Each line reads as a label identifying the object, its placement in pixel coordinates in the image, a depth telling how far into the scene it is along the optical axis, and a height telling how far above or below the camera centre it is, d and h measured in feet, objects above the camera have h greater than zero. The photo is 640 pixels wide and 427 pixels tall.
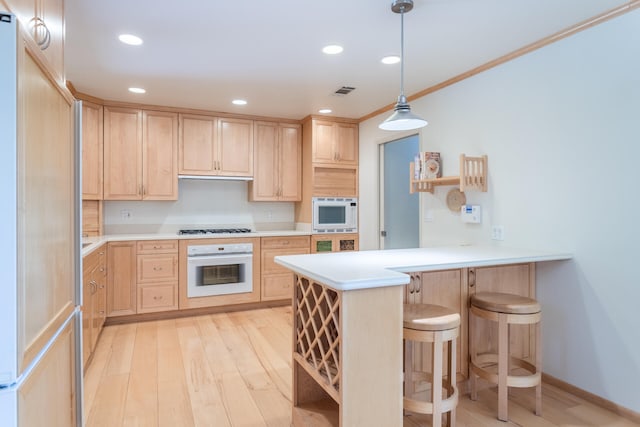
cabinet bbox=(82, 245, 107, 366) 9.07 -2.50
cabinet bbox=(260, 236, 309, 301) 14.85 -2.44
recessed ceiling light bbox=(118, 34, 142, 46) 8.40 +3.76
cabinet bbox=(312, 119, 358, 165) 15.64 +2.71
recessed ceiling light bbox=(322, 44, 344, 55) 8.89 +3.77
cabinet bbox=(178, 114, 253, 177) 14.64 +2.39
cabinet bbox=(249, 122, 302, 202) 15.83 +1.86
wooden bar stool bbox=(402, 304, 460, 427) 6.07 -2.12
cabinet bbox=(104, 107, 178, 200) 13.60 +1.89
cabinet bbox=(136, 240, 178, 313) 13.20 -2.47
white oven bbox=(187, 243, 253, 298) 13.79 -2.37
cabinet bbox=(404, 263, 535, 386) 7.56 -1.79
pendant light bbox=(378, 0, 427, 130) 7.00 +1.77
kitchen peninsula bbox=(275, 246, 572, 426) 5.36 -1.73
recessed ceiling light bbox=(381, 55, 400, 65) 9.53 +3.78
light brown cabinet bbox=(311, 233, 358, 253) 15.65 -1.51
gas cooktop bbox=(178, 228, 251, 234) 14.83 -1.00
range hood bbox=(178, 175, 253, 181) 14.70 +1.15
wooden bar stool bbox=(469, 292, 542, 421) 7.07 -2.27
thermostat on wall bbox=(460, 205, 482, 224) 10.11 -0.18
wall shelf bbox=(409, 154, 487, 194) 9.59 +0.84
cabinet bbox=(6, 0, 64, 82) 3.98 +2.18
